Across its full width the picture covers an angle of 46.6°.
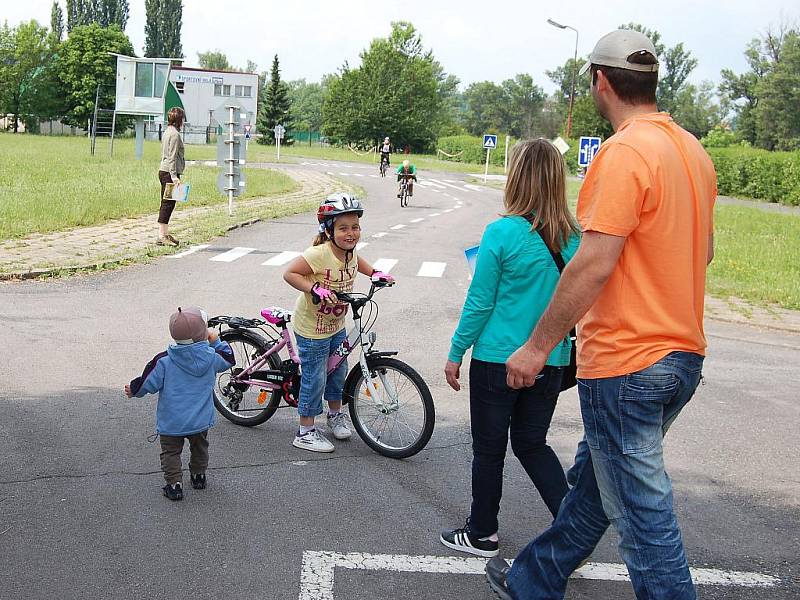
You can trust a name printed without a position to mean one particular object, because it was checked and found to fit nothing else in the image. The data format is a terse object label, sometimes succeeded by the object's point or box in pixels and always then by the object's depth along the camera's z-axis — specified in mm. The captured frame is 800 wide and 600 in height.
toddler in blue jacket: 4832
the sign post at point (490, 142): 44312
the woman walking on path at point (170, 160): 14880
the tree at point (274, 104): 101688
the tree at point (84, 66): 92625
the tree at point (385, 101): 92688
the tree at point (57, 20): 116556
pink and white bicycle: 5523
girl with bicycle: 5387
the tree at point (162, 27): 113312
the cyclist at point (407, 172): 28062
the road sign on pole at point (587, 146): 28234
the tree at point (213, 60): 167875
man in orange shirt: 2848
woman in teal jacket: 4012
